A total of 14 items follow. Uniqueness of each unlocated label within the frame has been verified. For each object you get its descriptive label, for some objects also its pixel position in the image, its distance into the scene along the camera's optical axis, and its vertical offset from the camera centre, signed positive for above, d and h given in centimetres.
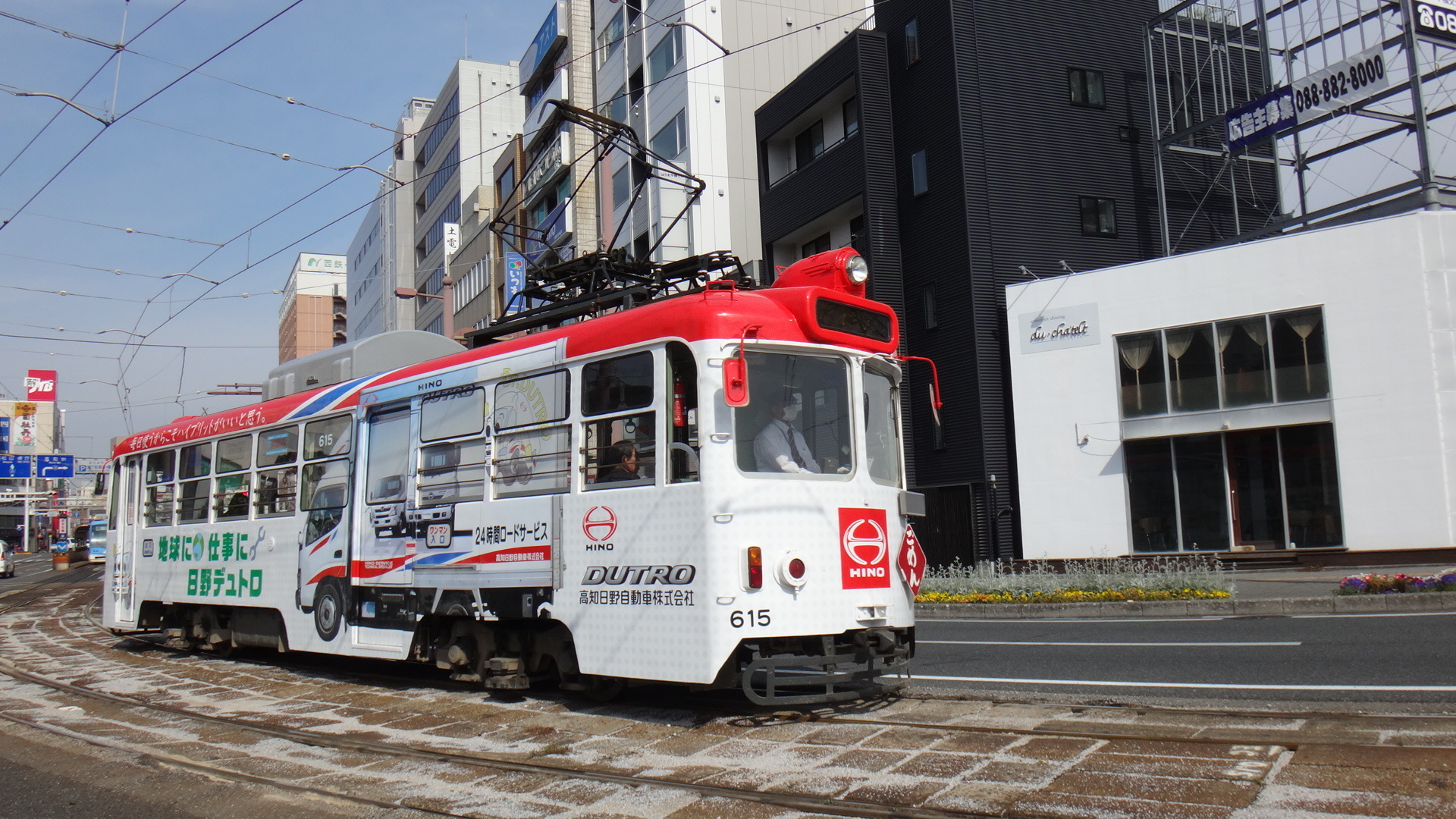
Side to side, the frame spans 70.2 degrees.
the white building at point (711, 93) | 3281 +1399
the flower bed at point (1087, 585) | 1482 -116
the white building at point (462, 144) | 5666 +2186
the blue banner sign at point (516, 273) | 3581 +903
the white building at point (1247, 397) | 1934 +219
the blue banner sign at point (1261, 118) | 2327 +877
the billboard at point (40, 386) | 7421 +1231
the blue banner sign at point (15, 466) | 6406 +526
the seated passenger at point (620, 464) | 735 +46
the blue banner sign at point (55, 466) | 6844 +559
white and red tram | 691 +18
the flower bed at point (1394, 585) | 1294 -109
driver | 712 +54
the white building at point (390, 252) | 6881 +2050
